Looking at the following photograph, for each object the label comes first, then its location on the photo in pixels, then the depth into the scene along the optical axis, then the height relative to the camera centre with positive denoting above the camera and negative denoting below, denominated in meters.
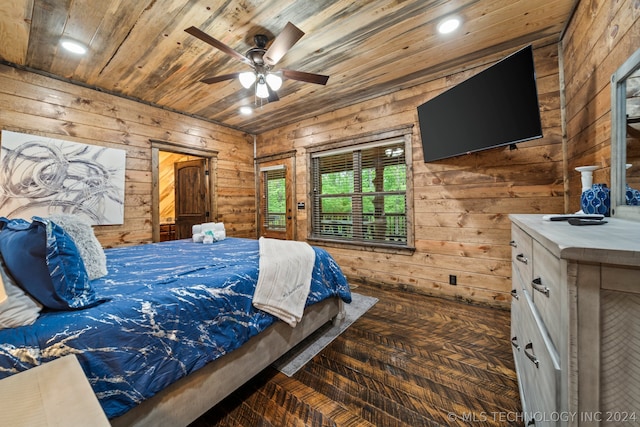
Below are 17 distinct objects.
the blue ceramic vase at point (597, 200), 1.37 +0.01
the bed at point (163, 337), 0.93 -0.56
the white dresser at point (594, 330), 0.56 -0.31
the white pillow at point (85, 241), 1.43 -0.17
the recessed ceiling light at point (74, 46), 2.30 +1.60
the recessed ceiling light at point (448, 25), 2.11 +1.58
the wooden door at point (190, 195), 4.42 +0.29
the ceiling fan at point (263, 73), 2.08 +1.29
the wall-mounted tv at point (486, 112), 2.07 +0.91
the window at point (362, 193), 3.50 +0.21
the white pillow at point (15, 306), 0.90 -0.35
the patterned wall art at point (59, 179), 2.59 +0.41
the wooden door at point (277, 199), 4.59 +0.19
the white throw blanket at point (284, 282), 1.65 -0.53
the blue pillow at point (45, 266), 1.01 -0.22
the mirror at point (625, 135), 1.21 +0.34
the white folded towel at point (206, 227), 3.01 -0.20
